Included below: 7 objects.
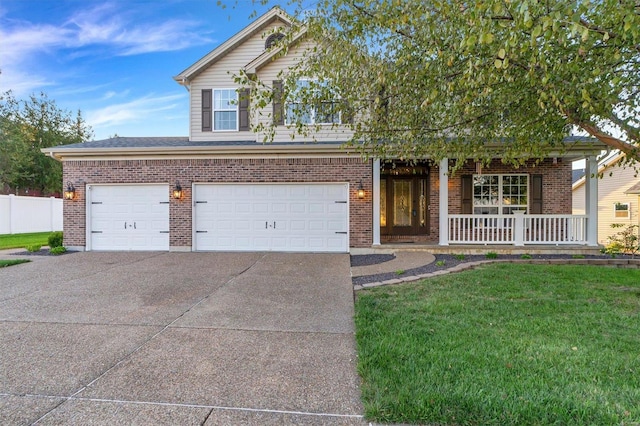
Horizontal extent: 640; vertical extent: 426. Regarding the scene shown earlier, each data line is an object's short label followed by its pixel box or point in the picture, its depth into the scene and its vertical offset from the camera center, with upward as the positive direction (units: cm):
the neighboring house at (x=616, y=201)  1606 +68
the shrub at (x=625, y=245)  899 -87
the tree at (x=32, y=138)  2000 +539
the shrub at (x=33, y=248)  1004 -107
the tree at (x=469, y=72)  359 +191
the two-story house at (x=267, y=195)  988 +56
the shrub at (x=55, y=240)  1026 -85
